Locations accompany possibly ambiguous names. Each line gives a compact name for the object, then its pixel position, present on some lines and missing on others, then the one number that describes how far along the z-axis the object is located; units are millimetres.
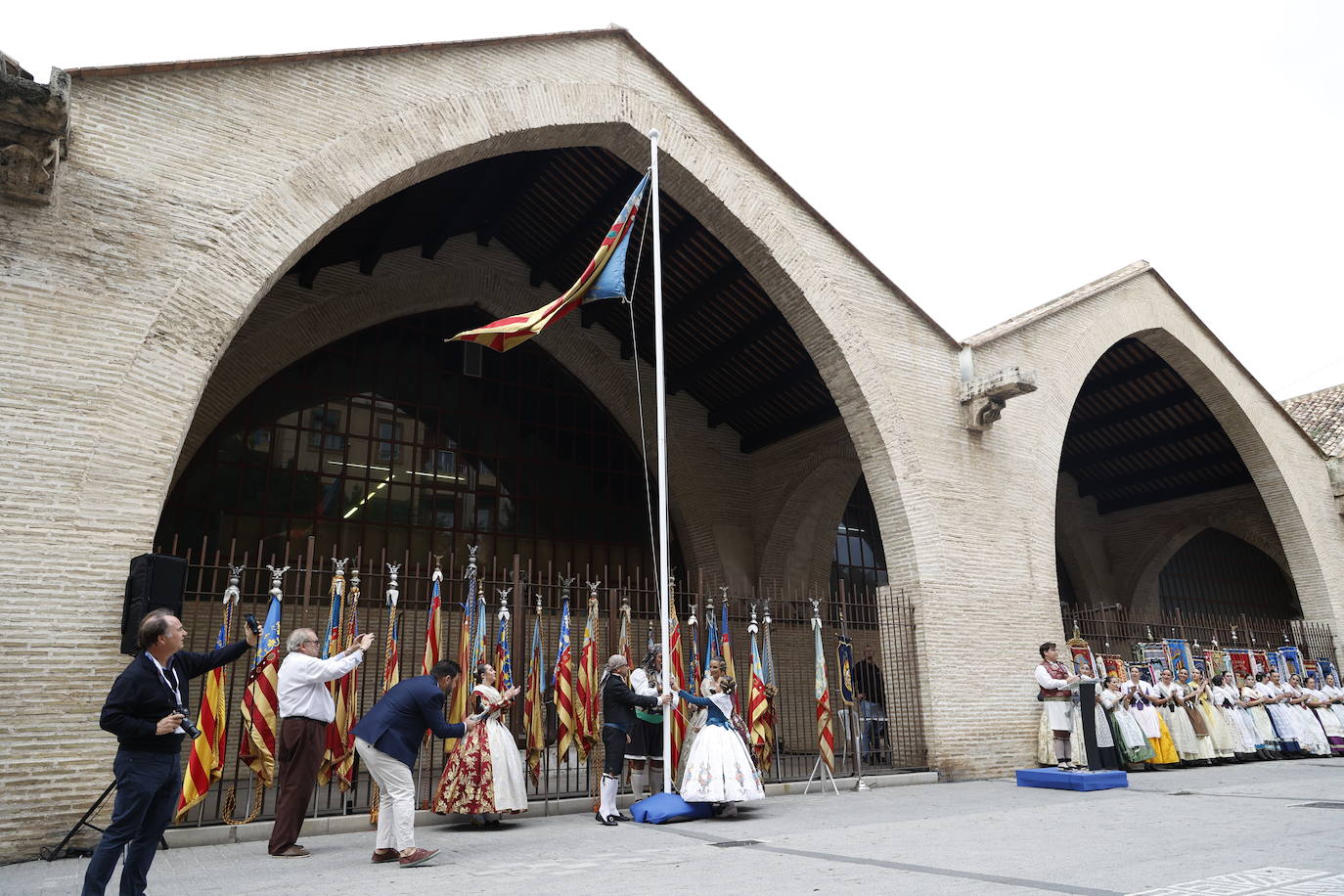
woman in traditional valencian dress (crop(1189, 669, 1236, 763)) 13875
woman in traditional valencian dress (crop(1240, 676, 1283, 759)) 14602
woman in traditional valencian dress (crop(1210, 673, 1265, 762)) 14297
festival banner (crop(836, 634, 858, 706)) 10930
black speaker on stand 6582
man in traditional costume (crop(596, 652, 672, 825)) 7894
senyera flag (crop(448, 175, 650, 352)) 9266
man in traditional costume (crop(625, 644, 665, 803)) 9016
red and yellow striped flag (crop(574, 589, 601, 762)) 9523
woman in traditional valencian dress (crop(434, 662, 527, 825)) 7445
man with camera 4219
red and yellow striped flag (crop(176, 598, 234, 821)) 7195
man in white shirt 6316
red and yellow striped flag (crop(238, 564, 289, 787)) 7434
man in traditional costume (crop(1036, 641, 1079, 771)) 10188
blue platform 9812
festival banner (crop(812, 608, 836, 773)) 10500
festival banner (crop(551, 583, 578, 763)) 9312
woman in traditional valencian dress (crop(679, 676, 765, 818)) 7770
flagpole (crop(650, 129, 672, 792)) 8227
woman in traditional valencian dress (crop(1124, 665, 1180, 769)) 13047
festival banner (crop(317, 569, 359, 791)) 8023
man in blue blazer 5879
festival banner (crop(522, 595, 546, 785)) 9156
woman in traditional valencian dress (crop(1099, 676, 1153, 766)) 12617
